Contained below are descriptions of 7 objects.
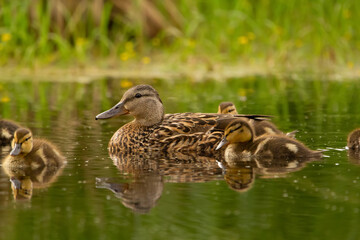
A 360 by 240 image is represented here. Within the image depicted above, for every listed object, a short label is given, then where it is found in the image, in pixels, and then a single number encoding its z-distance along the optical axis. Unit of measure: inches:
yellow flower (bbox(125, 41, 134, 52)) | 581.3
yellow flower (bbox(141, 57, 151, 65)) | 581.6
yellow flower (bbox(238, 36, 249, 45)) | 577.0
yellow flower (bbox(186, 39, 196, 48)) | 565.9
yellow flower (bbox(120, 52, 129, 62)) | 570.9
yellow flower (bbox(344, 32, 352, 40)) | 561.8
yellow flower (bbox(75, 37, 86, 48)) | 552.2
